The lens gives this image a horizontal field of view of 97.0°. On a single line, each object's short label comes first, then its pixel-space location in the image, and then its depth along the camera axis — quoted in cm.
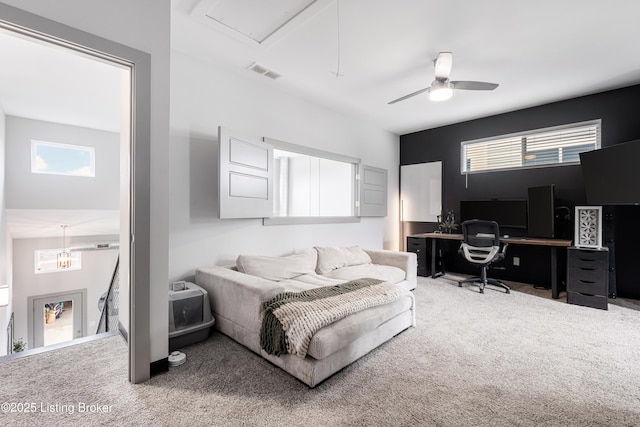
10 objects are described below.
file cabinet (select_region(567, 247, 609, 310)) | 337
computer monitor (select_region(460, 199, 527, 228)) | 450
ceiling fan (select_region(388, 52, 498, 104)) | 292
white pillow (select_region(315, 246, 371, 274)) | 382
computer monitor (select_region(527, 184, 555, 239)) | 405
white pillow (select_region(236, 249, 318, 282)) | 300
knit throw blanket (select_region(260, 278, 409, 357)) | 190
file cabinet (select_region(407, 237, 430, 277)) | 502
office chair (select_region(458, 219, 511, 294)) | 405
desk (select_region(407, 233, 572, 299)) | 377
